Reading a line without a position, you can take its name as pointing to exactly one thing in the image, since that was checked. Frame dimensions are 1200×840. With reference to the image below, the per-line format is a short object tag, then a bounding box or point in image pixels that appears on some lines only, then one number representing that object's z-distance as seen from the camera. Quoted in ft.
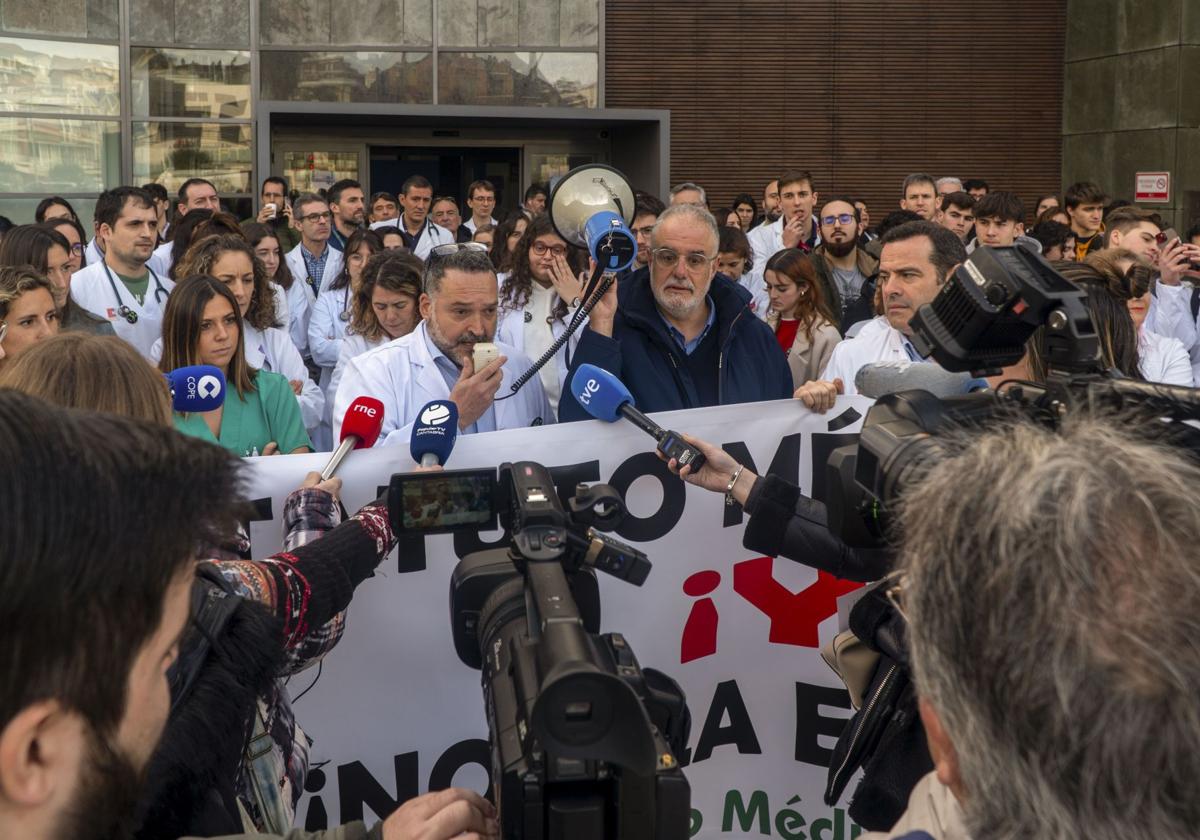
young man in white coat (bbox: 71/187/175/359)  21.03
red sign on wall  49.32
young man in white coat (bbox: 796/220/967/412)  13.91
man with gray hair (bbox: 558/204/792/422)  13.38
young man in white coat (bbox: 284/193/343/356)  28.86
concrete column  50.70
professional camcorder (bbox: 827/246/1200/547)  5.52
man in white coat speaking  13.44
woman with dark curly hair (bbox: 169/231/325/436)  18.51
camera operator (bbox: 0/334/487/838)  5.96
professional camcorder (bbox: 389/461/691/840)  4.78
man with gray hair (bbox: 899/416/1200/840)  3.49
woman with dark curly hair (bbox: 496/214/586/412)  17.87
